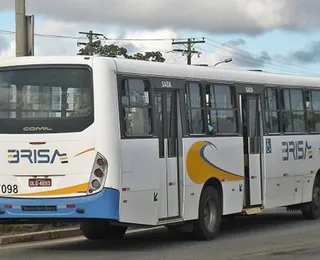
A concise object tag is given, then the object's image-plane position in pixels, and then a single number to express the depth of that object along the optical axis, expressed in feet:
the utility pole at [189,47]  213.36
